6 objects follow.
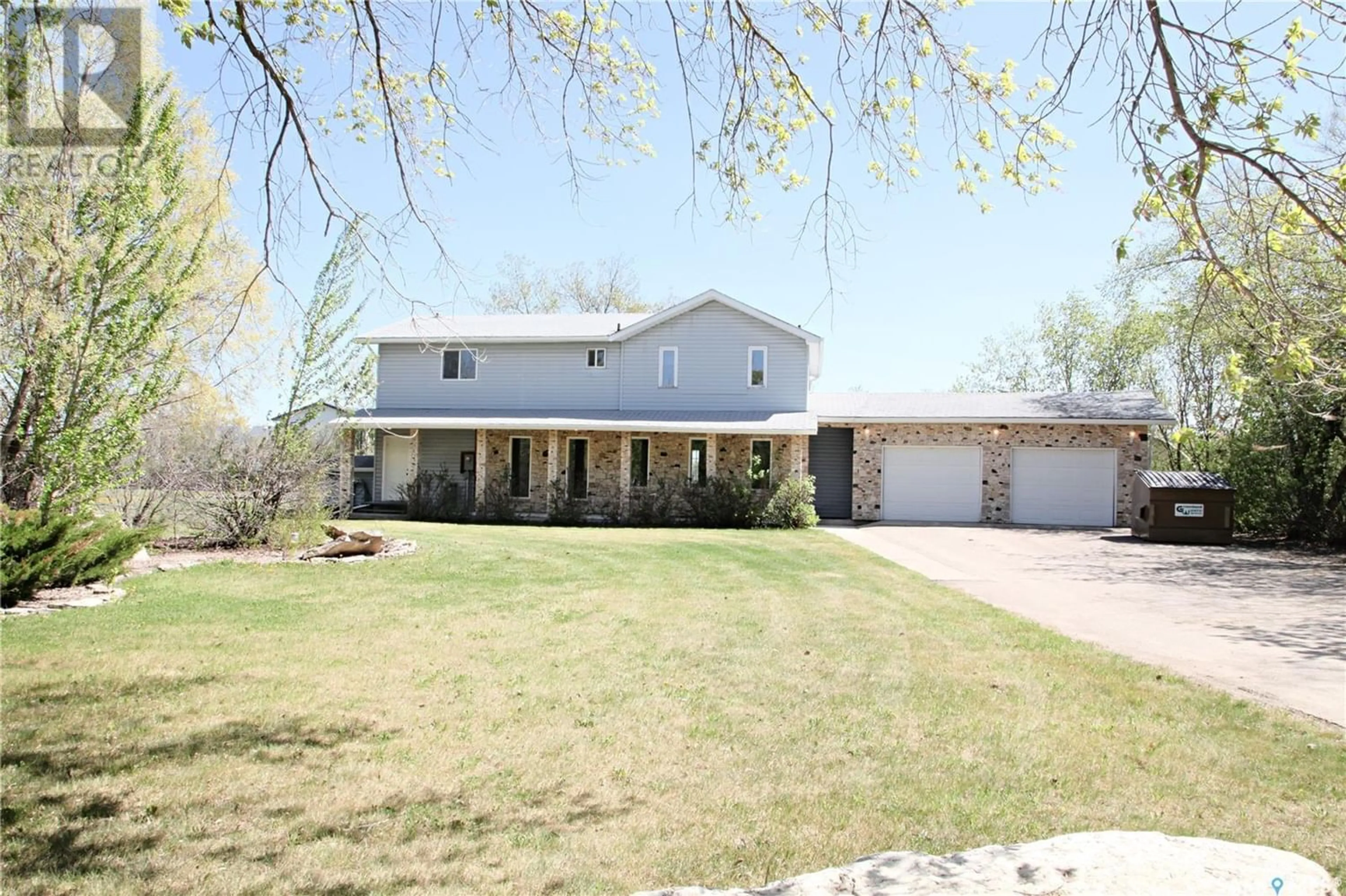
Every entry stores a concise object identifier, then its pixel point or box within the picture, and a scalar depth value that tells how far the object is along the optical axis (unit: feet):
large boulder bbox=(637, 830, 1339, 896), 7.50
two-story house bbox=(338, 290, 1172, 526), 73.41
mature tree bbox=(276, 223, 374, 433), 45.06
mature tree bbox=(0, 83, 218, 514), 27.45
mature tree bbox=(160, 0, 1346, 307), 12.09
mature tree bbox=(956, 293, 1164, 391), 108.47
